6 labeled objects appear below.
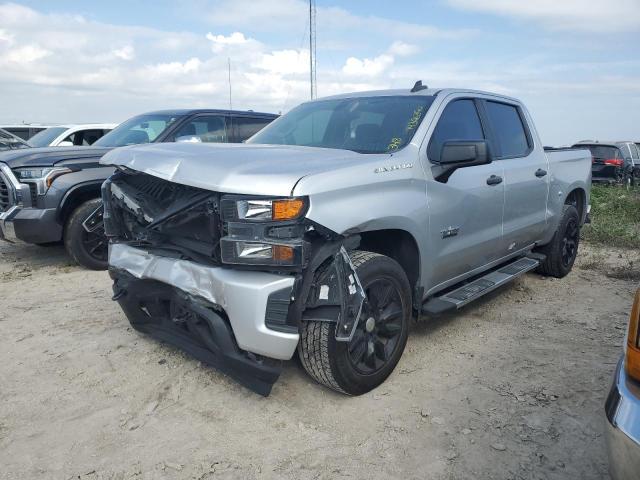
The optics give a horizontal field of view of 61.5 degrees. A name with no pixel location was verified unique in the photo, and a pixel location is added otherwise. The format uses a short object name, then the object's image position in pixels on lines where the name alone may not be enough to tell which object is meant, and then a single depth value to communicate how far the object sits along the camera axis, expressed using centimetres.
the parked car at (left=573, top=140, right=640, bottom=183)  1479
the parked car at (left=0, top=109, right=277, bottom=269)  562
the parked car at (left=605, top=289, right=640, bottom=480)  164
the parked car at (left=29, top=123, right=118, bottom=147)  897
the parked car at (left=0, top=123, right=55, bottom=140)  1437
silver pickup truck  268
